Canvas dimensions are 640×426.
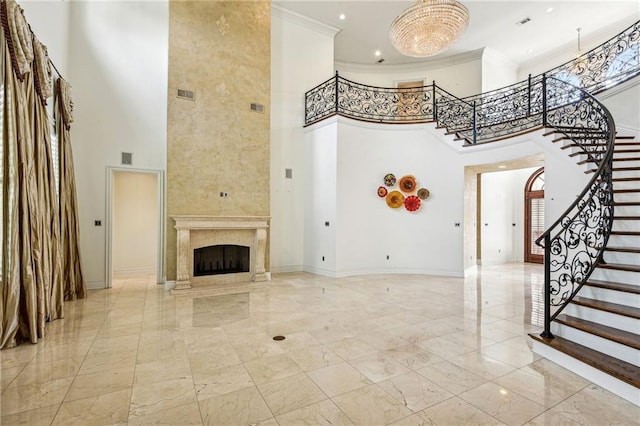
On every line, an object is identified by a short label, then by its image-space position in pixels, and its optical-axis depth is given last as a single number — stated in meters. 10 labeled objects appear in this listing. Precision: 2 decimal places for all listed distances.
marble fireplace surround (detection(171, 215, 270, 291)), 5.95
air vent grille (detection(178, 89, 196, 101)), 6.12
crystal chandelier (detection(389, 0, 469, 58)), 5.09
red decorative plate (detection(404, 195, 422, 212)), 7.76
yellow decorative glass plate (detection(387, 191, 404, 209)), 7.79
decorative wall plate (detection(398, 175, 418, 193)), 7.77
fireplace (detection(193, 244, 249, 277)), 6.41
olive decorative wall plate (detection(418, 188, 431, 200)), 7.74
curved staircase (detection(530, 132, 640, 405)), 2.52
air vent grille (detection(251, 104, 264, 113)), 6.82
